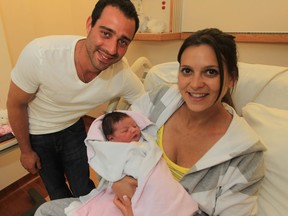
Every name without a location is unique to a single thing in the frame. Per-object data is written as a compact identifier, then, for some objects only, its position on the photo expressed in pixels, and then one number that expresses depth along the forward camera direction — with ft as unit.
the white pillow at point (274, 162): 2.88
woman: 2.82
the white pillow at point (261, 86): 3.45
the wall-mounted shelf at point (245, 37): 5.17
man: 3.60
